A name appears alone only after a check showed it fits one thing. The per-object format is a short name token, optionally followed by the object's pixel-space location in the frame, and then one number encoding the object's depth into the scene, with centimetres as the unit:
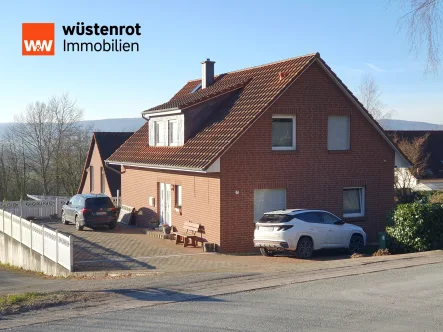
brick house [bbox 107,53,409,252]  2161
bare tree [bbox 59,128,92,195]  5569
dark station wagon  2738
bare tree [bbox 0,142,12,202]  5925
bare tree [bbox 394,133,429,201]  3878
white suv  1888
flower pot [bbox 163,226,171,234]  2483
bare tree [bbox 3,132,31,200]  6003
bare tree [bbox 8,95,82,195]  6278
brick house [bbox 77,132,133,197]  3759
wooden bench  2248
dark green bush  1898
